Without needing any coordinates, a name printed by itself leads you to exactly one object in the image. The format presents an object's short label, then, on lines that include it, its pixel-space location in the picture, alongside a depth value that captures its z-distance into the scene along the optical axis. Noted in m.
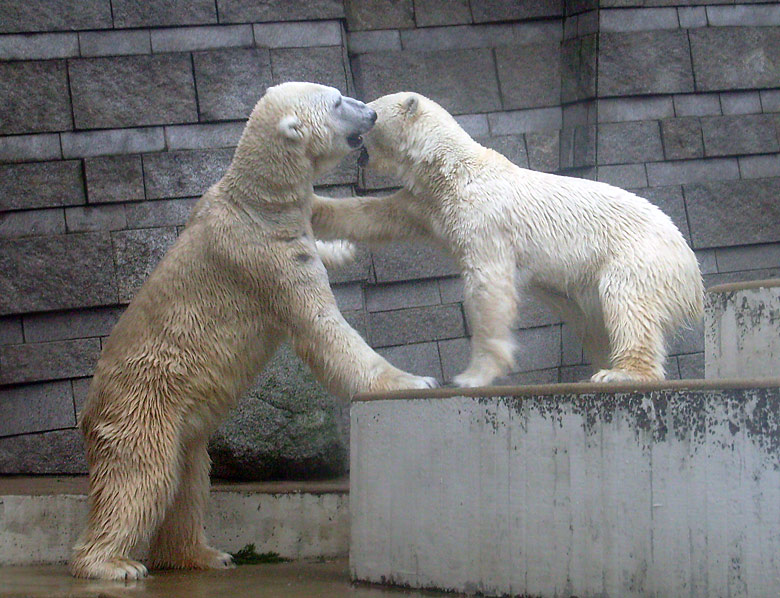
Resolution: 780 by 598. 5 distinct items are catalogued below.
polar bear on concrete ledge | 7.40
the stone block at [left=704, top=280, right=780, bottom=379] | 7.27
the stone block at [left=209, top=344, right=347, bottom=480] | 10.85
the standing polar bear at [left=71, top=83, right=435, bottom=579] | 8.22
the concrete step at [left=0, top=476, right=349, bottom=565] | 9.79
